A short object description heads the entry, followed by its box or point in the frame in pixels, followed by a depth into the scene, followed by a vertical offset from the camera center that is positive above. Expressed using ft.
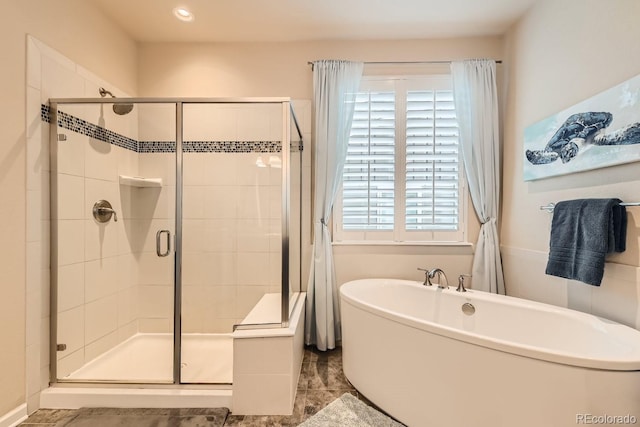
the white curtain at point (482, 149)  7.65 +1.77
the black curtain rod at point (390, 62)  8.07 +4.39
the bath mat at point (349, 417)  5.10 -3.83
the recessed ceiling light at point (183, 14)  6.95 +5.08
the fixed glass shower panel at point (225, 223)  6.38 -0.22
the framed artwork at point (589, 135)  4.47 +1.47
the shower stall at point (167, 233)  5.98 -0.47
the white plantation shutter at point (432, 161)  8.09 +1.53
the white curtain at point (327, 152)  7.81 +1.72
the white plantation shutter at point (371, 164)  8.19 +1.46
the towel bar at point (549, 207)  5.89 +0.14
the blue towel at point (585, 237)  4.60 -0.40
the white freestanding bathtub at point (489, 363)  3.51 -2.34
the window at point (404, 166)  8.11 +1.40
